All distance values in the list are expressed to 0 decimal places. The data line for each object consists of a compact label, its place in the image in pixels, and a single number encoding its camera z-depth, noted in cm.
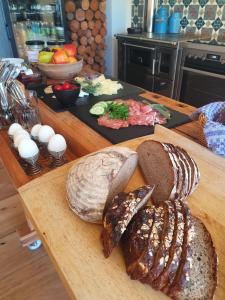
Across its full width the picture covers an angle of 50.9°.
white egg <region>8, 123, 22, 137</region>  90
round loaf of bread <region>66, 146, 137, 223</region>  60
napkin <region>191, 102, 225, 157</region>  81
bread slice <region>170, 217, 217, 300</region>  46
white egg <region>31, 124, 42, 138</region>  89
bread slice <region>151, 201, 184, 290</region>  47
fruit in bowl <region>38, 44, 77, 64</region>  157
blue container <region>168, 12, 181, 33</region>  285
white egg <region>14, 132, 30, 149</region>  83
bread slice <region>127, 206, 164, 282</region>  47
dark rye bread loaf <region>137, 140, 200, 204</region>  68
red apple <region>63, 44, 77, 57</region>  166
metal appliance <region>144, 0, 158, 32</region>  308
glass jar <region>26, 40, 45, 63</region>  194
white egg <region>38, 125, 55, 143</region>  85
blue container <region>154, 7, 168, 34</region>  295
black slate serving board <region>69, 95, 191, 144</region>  103
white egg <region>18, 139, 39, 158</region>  77
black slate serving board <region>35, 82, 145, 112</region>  131
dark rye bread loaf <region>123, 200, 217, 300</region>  46
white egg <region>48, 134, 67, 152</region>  81
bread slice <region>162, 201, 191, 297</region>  46
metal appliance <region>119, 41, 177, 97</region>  252
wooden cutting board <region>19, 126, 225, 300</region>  50
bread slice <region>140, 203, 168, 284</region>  47
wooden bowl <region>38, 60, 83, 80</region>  155
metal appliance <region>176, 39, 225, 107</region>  216
